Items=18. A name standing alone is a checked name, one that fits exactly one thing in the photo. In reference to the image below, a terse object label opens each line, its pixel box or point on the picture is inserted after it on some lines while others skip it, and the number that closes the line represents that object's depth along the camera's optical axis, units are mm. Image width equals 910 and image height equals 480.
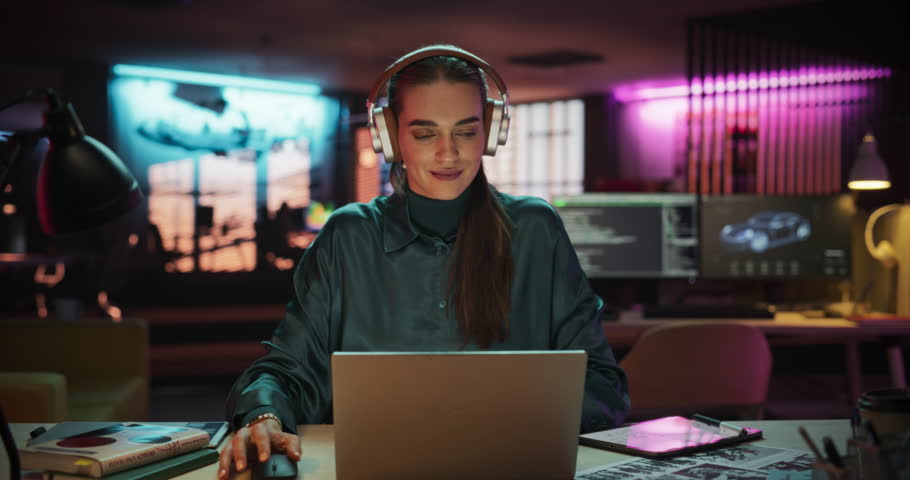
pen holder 907
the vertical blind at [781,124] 5578
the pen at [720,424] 1273
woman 1397
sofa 3516
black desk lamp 1095
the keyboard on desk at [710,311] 3391
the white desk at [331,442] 1099
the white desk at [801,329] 3213
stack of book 1019
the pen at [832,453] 888
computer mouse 1023
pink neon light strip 6114
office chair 2428
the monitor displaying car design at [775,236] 3689
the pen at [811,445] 889
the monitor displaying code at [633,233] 3719
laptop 896
